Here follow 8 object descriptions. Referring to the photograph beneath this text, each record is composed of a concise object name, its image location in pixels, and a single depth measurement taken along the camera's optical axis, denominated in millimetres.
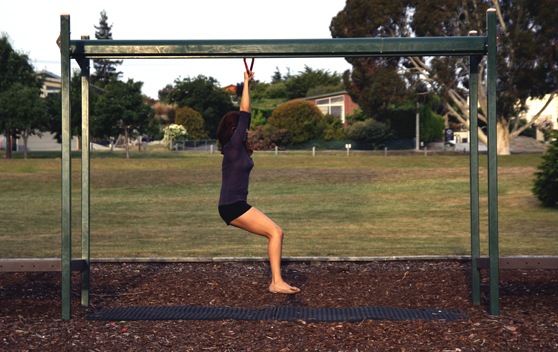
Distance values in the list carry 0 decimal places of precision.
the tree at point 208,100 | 72812
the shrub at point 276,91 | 91325
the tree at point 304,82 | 92375
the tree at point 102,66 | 88625
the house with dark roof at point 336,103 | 69856
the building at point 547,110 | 78562
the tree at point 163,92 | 124481
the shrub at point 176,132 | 62281
